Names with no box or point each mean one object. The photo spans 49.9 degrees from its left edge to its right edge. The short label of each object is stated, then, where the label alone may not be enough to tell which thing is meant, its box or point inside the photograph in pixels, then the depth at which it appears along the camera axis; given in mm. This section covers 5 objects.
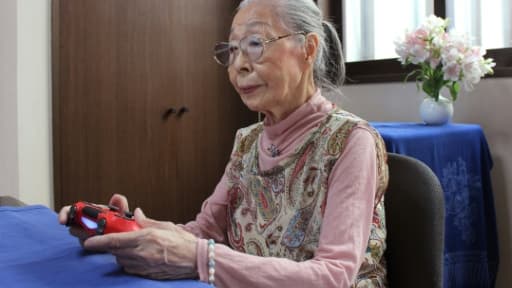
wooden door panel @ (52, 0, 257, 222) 2656
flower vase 2125
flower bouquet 2039
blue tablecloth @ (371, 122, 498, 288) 1923
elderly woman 809
